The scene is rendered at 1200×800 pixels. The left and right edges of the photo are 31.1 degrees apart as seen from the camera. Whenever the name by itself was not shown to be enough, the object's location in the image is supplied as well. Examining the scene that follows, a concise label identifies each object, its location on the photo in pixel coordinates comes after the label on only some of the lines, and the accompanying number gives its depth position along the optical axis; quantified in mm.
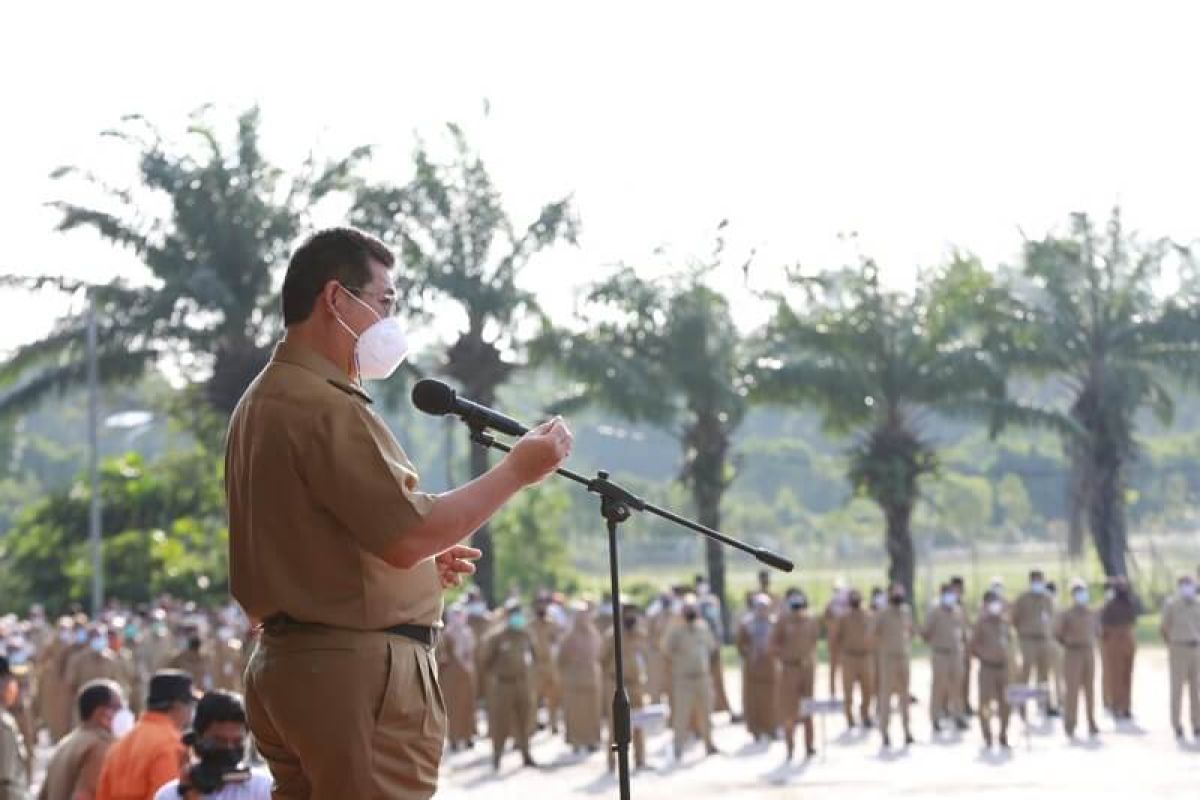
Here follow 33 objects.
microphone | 4469
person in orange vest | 9227
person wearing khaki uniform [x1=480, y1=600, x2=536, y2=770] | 24719
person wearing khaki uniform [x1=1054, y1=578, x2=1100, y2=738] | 24453
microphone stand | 4680
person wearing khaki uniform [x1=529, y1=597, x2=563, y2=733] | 28125
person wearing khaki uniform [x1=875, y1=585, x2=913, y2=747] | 25219
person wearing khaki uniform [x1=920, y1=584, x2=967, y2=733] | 25516
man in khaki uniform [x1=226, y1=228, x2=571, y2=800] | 4070
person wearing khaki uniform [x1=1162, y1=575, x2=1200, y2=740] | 24047
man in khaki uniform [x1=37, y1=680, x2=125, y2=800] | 10875
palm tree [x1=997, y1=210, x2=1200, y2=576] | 37438
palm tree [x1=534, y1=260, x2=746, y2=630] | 34531
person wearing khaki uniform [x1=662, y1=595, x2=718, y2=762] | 24281
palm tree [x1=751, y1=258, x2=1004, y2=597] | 36594
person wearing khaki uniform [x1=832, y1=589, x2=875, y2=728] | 26078
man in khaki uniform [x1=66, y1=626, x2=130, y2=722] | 25203
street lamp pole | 31875
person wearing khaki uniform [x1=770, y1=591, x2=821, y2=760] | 24938
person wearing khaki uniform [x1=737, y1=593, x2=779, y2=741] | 26203
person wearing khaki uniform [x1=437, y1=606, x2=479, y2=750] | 27453
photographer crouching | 7602
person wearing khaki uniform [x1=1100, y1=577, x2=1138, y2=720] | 26547
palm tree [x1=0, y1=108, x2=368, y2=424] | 31891
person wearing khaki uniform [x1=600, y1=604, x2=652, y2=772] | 23484
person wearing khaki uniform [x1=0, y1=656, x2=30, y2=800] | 11659
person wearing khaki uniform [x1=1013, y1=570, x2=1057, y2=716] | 26172
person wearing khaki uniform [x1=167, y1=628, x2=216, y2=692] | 23938
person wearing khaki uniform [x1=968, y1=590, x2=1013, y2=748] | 23438
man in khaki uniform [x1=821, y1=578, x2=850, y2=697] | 26858
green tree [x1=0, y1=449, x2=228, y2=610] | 44988
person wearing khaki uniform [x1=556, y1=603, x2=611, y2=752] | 25703
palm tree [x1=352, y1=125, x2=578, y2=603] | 32750
